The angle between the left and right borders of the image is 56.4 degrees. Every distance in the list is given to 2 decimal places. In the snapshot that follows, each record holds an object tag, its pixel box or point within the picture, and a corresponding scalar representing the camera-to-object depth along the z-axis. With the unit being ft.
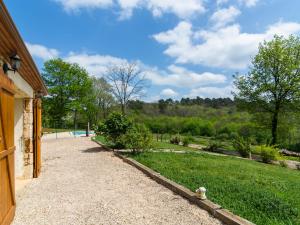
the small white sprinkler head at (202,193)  16.06
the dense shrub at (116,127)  43.50
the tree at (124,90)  111.55
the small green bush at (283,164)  42.47
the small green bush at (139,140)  36.60
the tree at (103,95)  137.23
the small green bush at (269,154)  46.11
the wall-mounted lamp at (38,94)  26.62
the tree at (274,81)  66.28
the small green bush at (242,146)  52.08
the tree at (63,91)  131.44
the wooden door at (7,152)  12.10
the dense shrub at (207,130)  106.73
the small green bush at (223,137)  78.07
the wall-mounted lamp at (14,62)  13.45
